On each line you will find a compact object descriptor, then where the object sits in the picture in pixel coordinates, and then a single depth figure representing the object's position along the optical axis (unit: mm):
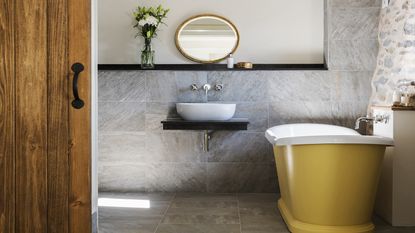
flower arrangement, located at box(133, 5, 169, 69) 3650
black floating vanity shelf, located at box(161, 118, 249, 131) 3207
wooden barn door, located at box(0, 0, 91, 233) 1540
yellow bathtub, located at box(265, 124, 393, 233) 2311
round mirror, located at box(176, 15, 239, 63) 3818
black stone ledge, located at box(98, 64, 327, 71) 3756
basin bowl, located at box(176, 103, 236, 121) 3332
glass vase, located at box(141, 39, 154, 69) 3711
